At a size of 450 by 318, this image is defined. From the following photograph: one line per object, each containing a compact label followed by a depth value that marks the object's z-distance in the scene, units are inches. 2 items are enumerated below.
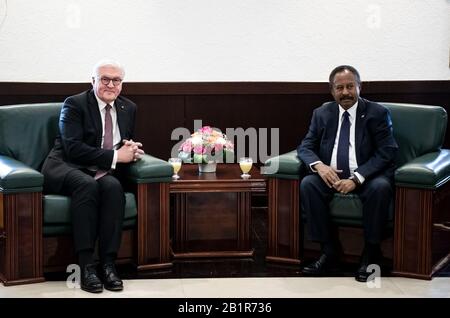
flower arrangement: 190.5
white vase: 192.4
